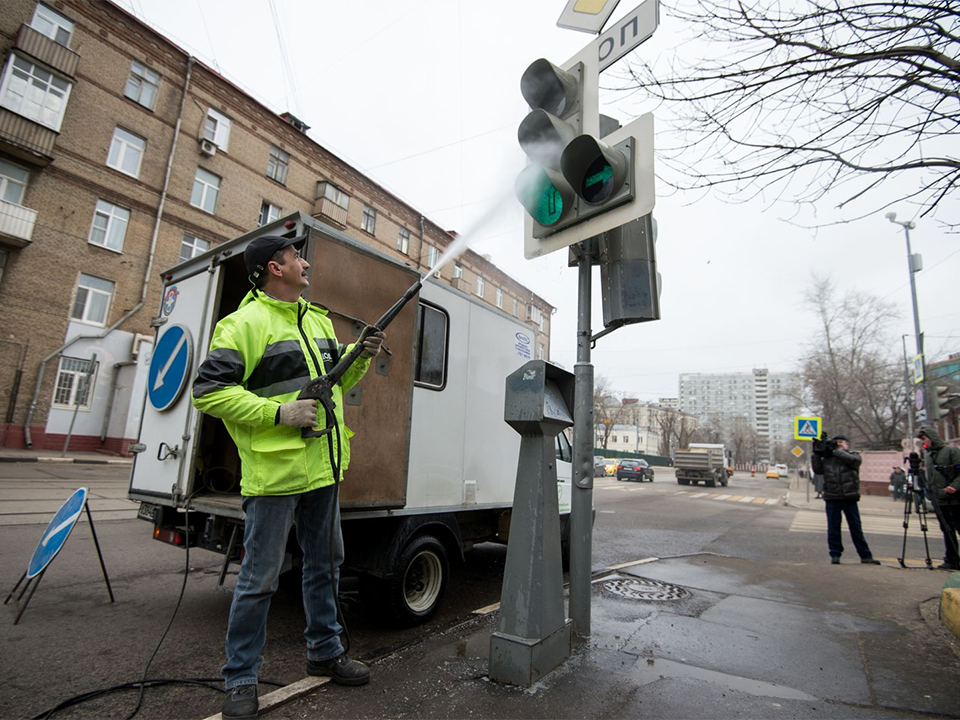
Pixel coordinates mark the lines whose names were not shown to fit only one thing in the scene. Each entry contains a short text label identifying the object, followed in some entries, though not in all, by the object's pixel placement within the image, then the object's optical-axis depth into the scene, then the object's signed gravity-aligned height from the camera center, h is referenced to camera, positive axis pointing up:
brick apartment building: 16.80 +8.83
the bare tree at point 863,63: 3.25 +2.76
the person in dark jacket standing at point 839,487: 7.23 -0.21
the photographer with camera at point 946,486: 6.71 -0.11
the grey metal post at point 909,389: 24.67 +4.51
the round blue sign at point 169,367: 4.09 +0.55
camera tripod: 7.17 -0.46
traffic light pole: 3.52 -0.37
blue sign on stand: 3.44 -0.74
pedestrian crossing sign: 15.24 +1.29
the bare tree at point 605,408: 65.62 +7.50
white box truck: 3.63 +0.10
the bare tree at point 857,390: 33.78 +5.65
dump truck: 32.09 -0.13
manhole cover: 4.97 -1.32
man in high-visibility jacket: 2.38 -0.04
